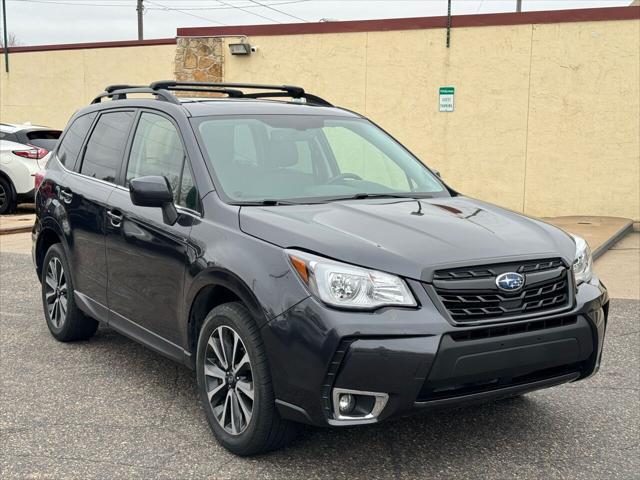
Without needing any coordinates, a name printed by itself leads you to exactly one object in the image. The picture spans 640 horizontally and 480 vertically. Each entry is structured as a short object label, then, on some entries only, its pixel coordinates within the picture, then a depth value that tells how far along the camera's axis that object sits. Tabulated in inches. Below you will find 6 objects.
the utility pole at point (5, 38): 748.6
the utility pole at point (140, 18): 1473.9
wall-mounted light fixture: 590.9
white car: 546.6
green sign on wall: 531.8
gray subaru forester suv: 127.5
